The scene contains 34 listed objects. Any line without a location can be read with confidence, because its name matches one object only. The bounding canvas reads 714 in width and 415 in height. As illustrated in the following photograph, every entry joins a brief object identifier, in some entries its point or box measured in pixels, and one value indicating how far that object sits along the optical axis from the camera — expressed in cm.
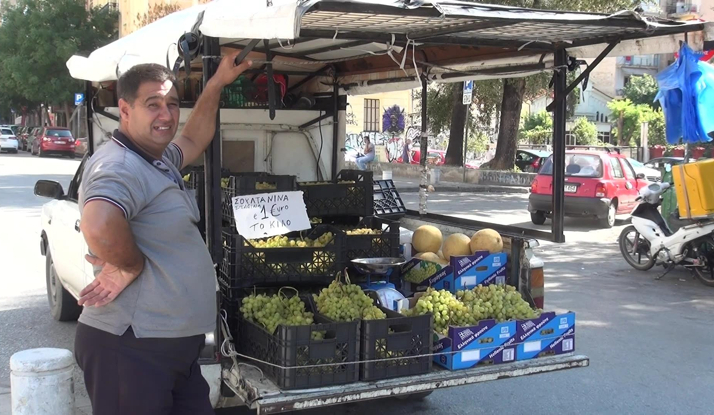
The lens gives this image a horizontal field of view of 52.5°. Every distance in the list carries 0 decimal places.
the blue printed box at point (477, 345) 427
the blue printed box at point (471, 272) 516
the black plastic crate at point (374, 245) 514
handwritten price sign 477
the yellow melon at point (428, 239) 580
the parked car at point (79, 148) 3791
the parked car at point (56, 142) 3853
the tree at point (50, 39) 4647
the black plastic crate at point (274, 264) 448
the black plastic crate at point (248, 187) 508
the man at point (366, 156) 2395
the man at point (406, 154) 3378
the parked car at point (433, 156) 3247
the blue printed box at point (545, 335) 450
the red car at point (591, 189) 1498
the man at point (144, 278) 274
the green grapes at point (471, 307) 458
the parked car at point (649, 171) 2127
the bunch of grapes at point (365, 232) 528
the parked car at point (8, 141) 4269
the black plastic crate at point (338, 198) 571
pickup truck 379
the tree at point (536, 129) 4362
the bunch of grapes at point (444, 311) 456
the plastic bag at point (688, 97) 505
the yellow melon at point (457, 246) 550
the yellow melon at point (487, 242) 532
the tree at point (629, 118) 4994
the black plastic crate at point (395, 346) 403
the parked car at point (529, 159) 3012
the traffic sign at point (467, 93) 1456
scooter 959
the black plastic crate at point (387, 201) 659
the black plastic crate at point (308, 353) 382
